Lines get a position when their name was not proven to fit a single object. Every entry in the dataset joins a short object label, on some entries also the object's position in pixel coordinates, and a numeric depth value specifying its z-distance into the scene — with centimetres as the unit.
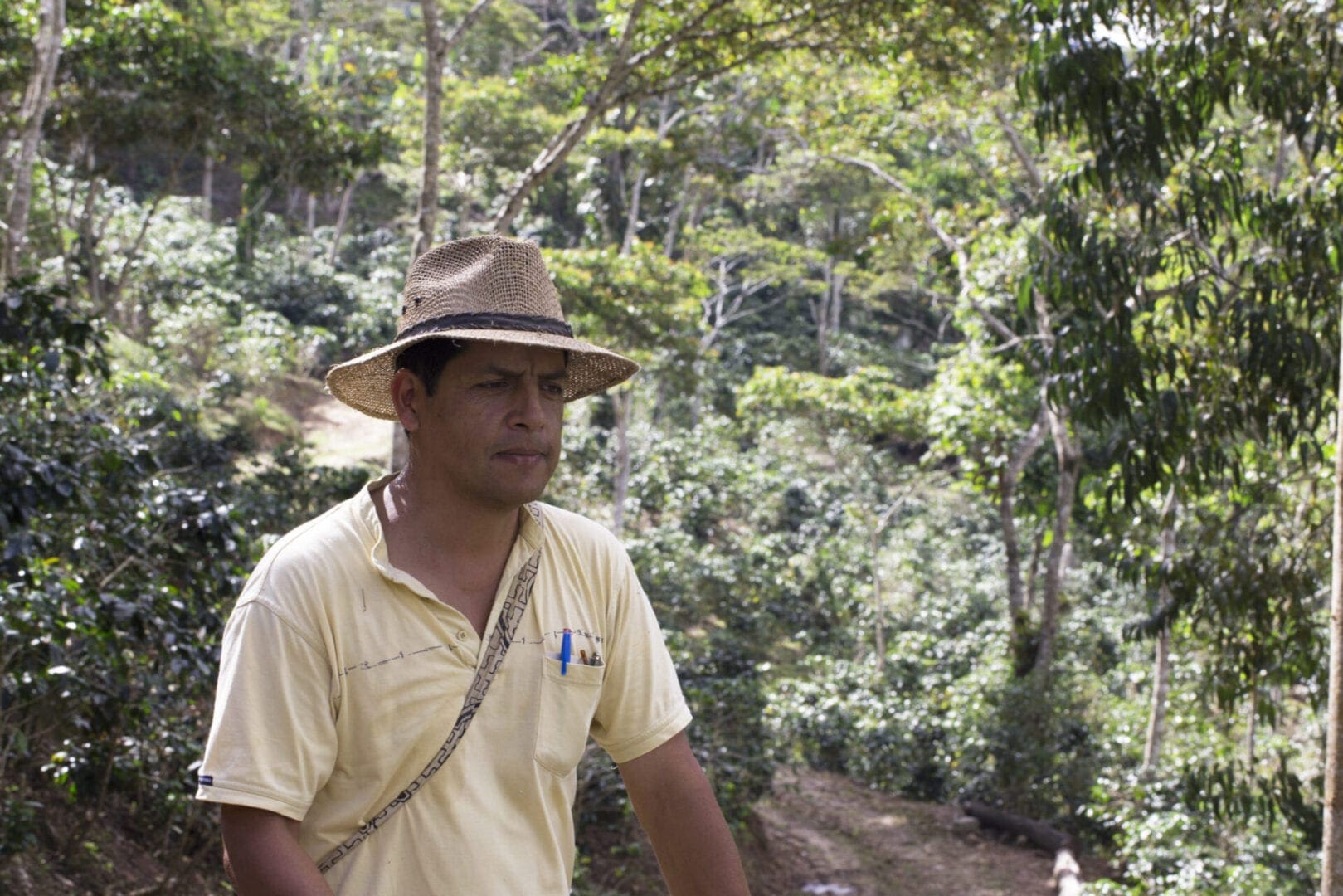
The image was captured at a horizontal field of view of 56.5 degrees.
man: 165
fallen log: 895
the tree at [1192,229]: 489
